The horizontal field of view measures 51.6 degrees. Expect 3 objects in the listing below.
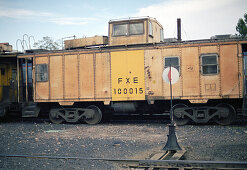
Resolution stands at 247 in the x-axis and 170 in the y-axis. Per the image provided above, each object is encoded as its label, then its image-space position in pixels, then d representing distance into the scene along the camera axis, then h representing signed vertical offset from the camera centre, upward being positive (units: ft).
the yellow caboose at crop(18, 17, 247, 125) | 38.00 +1.77
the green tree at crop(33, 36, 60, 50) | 106.52 +18.36
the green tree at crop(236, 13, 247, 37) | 134.00 +32.07
